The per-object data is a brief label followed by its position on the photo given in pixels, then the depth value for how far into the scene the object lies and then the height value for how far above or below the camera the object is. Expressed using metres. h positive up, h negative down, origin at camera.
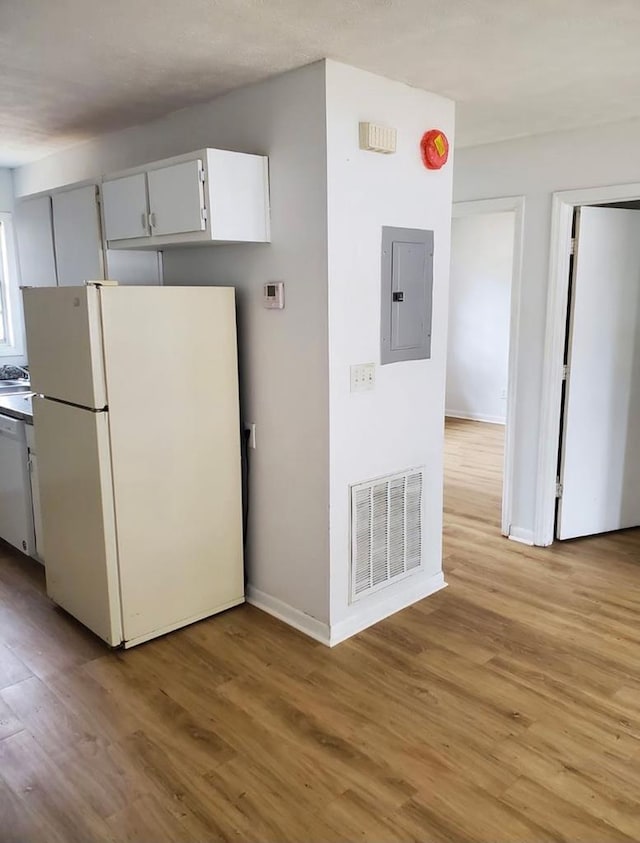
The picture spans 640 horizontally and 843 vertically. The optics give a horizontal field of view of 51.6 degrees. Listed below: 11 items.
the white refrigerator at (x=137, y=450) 2.70 -0.70
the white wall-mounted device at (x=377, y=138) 2.66 +0.59
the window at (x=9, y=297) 4.90 -0.08
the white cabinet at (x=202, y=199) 2.67 +0.36
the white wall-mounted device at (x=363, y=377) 2.84 -0.39
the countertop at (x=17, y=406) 3.48 -0.65
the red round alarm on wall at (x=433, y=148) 2.94 +0.60
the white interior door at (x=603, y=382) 3.84 -0.59
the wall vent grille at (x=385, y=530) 2.98 -1.13
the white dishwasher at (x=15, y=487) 3.60 -1.10
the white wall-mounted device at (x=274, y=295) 2.86 -0.04
